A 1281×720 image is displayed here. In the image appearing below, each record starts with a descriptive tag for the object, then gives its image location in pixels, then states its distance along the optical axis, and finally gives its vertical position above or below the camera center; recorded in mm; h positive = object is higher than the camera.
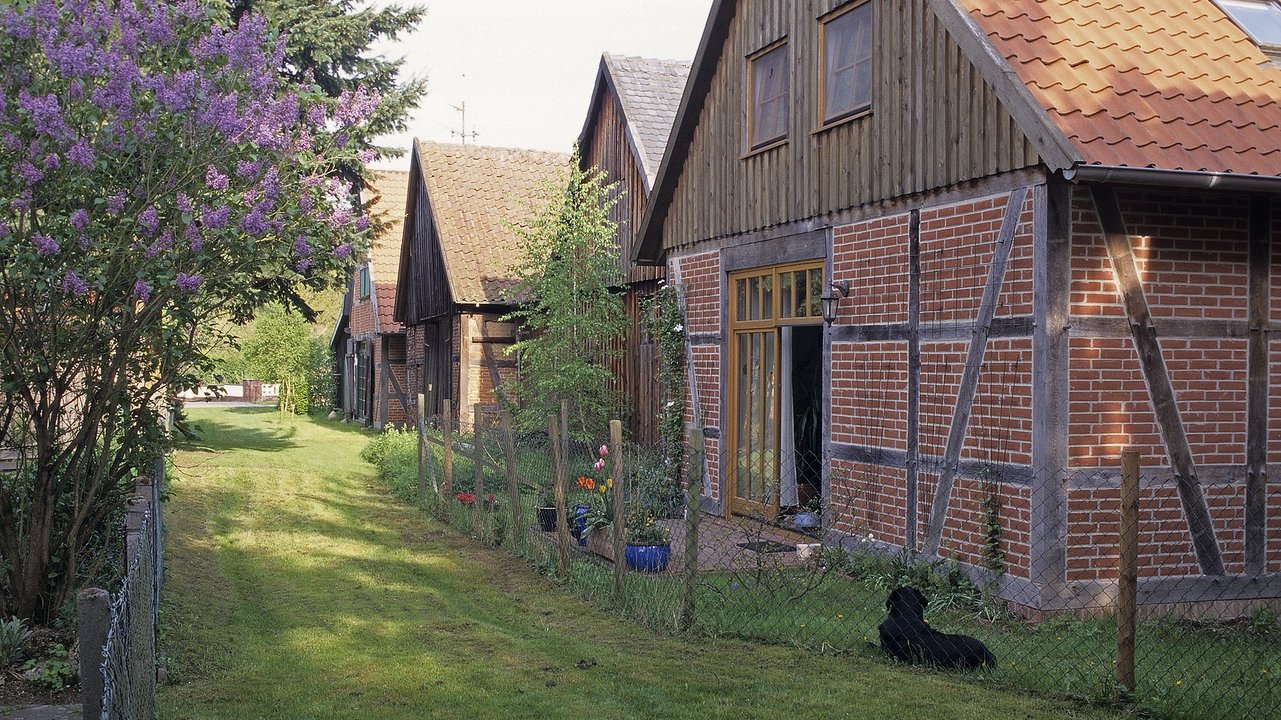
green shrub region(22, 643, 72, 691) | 6406 -1631
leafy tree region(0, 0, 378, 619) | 6750 +877
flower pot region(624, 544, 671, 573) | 9883 -1571
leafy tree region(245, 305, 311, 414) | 38625 +612
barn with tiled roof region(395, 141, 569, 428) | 23062 +2284
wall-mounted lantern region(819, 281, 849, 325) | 10578 +619
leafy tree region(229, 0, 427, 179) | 22219 +6259
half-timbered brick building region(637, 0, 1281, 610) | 8180 +597
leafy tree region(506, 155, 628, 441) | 17609 +943
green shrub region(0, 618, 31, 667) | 6660 -1513
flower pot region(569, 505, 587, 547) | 10984 -1455
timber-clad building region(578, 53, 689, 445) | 17672 +3557
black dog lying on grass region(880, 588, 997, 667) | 6844 -1615
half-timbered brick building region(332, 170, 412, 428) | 30500 +956
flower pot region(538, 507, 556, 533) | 12234 -1554
